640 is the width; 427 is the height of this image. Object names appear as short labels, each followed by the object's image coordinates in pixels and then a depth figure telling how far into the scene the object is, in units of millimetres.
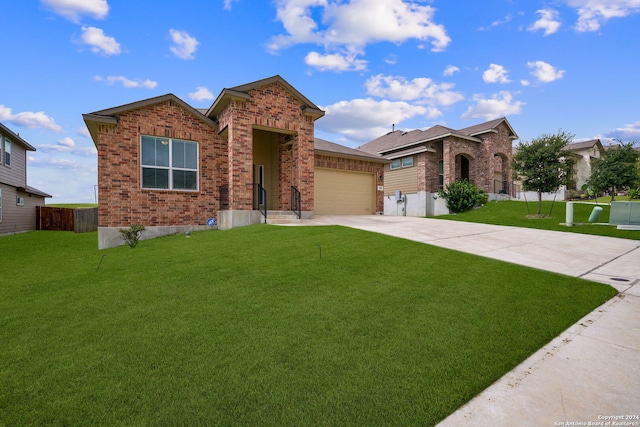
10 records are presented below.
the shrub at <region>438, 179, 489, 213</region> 18609
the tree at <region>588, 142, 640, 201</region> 19000
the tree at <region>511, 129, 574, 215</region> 14258
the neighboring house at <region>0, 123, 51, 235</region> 17484
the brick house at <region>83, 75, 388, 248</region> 10672
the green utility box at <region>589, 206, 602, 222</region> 11953
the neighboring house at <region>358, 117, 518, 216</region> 20844
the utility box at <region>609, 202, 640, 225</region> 10672
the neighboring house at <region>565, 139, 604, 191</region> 28953
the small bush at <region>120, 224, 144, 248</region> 8758
